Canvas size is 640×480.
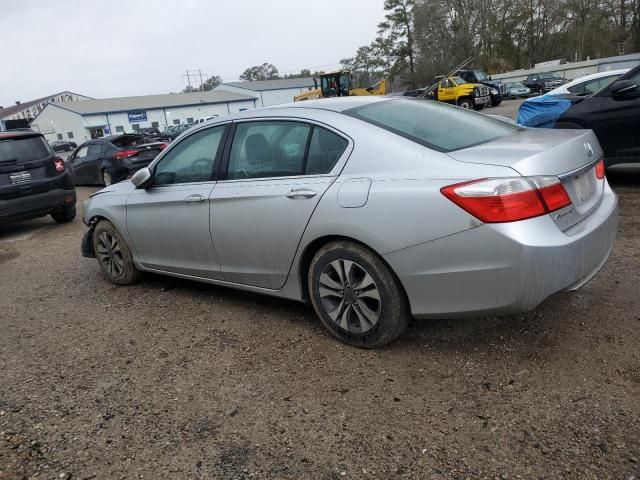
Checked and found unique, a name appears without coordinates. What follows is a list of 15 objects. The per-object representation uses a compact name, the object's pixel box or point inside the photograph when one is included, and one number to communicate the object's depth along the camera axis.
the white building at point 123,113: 63.94
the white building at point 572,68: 32.87
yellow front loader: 34.44
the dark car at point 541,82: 37.73
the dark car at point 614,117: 6.02
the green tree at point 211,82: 135.62
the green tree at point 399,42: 64.81
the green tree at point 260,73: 130.00
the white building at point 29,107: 95.90
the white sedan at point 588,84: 9.68
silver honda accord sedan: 2.61
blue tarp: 7.04
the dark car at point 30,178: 7.77
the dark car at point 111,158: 13.33
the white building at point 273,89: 78.12
